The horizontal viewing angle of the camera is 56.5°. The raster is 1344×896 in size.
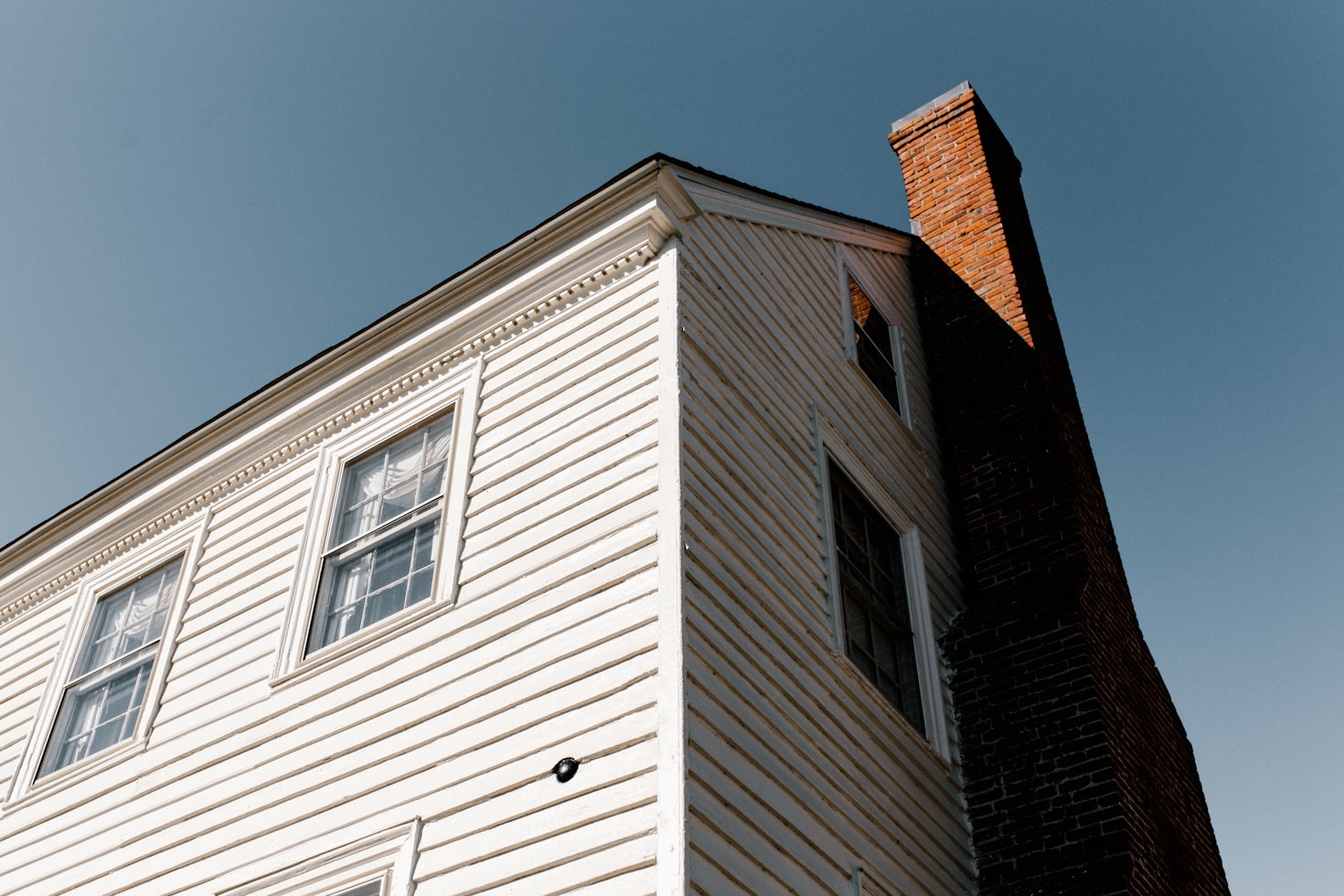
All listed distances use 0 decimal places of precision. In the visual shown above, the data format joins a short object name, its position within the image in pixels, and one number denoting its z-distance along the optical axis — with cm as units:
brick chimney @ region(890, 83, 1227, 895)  771
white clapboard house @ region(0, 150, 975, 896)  588
